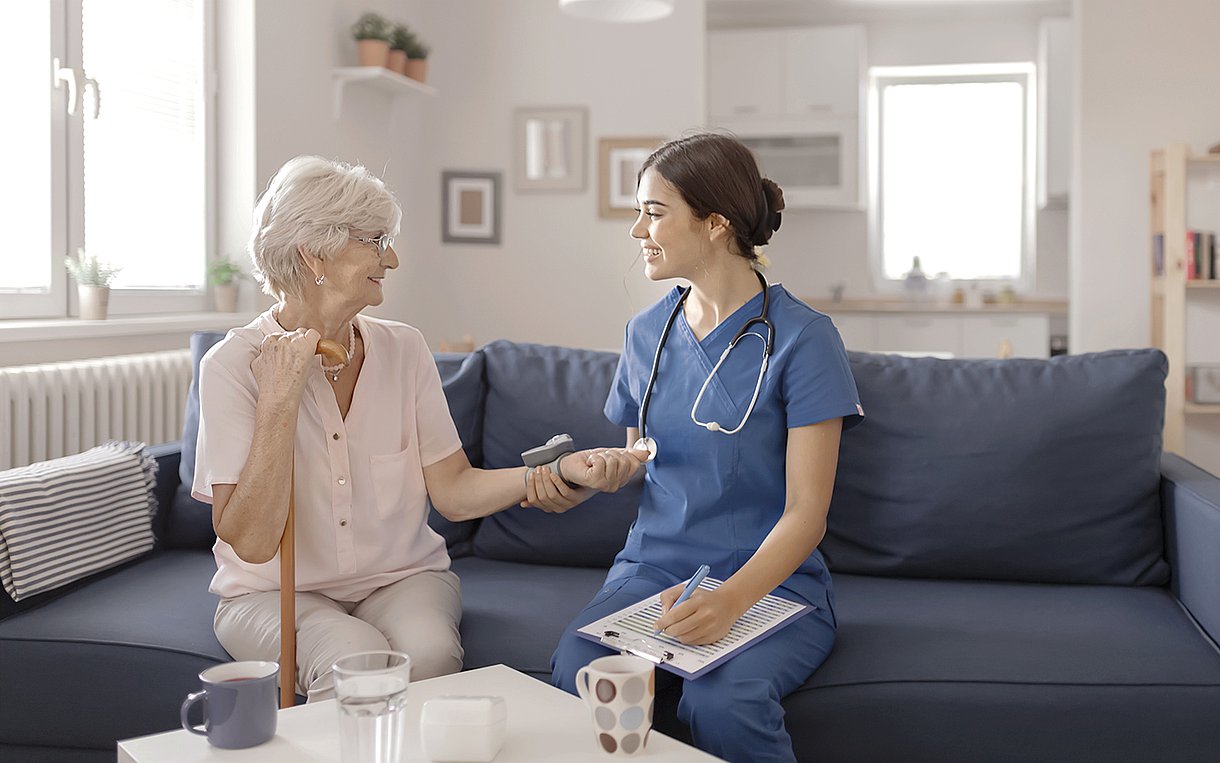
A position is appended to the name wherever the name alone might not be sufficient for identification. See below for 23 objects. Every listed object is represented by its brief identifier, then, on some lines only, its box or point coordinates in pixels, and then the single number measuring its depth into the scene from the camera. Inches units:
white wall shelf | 179.6
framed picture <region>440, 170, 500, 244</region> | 218.1
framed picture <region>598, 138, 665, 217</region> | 211.8
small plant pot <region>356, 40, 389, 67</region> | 183.2
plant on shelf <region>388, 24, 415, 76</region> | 189.9
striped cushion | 77.1
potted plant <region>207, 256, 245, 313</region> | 152.2
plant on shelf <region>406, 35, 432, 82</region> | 194.7
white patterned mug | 45.9
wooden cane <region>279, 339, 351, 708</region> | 63.6
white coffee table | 47.2
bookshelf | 179.3
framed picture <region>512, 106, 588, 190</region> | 213.9
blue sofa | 65.7
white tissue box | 46.0
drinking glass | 43.8
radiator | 105.2
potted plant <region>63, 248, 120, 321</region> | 125.3
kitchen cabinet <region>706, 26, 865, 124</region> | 251.6
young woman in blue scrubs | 68.4
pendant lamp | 144.6
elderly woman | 66.6
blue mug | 46.9
